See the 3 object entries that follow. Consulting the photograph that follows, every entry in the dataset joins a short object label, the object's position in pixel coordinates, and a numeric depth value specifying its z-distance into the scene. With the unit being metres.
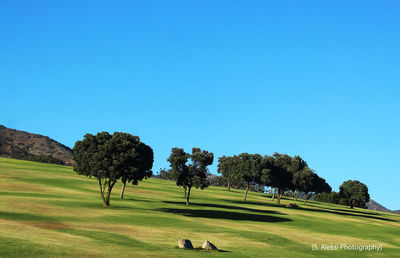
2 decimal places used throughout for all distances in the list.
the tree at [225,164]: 183.25
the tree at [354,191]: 165.00
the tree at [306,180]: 139.38
